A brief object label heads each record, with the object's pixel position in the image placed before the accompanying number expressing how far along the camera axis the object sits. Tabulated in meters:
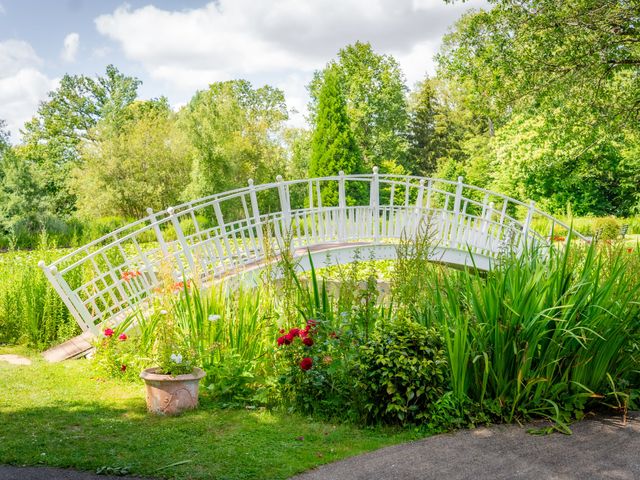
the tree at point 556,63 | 11.49
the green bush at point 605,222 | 16.67
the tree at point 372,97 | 29.38
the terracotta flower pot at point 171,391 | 4.64
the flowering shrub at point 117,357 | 5.82
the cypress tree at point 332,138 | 21.70
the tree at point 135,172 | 23.78
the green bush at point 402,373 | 4.12
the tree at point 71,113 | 34.34
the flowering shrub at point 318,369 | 4.42
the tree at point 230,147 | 23.00
